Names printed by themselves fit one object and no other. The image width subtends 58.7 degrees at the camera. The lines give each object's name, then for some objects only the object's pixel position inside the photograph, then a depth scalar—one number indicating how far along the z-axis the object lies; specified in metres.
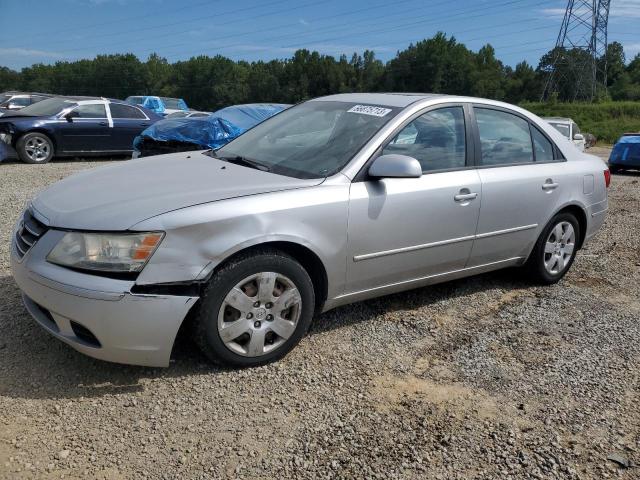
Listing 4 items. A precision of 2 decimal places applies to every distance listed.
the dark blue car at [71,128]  11.76
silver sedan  2.87
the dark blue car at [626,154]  15.20
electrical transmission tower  41.75
